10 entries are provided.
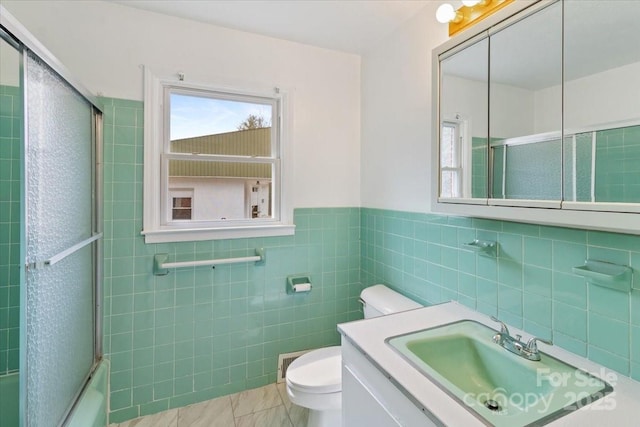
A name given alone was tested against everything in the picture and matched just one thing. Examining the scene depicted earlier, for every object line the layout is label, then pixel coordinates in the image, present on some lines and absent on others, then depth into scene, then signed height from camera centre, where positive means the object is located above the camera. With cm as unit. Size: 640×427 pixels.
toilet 142 -85
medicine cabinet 80 +32
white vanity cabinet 86 -61
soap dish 91 -19
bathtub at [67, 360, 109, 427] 136 -95
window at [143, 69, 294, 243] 182 +33
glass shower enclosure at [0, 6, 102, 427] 98 -10
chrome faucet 101 -47
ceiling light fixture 116 +83
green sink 79 -52
